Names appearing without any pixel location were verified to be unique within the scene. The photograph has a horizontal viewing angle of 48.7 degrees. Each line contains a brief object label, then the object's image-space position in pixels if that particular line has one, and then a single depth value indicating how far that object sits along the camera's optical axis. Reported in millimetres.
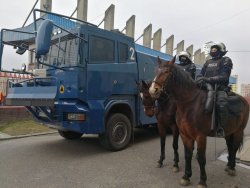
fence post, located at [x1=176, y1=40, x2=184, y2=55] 39647
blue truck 6191
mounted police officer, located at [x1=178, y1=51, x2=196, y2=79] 5953
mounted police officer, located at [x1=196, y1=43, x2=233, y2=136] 4551
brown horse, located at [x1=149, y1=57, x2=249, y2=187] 4336
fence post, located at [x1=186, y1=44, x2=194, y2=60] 43625
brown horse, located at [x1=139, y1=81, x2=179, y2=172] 5738
